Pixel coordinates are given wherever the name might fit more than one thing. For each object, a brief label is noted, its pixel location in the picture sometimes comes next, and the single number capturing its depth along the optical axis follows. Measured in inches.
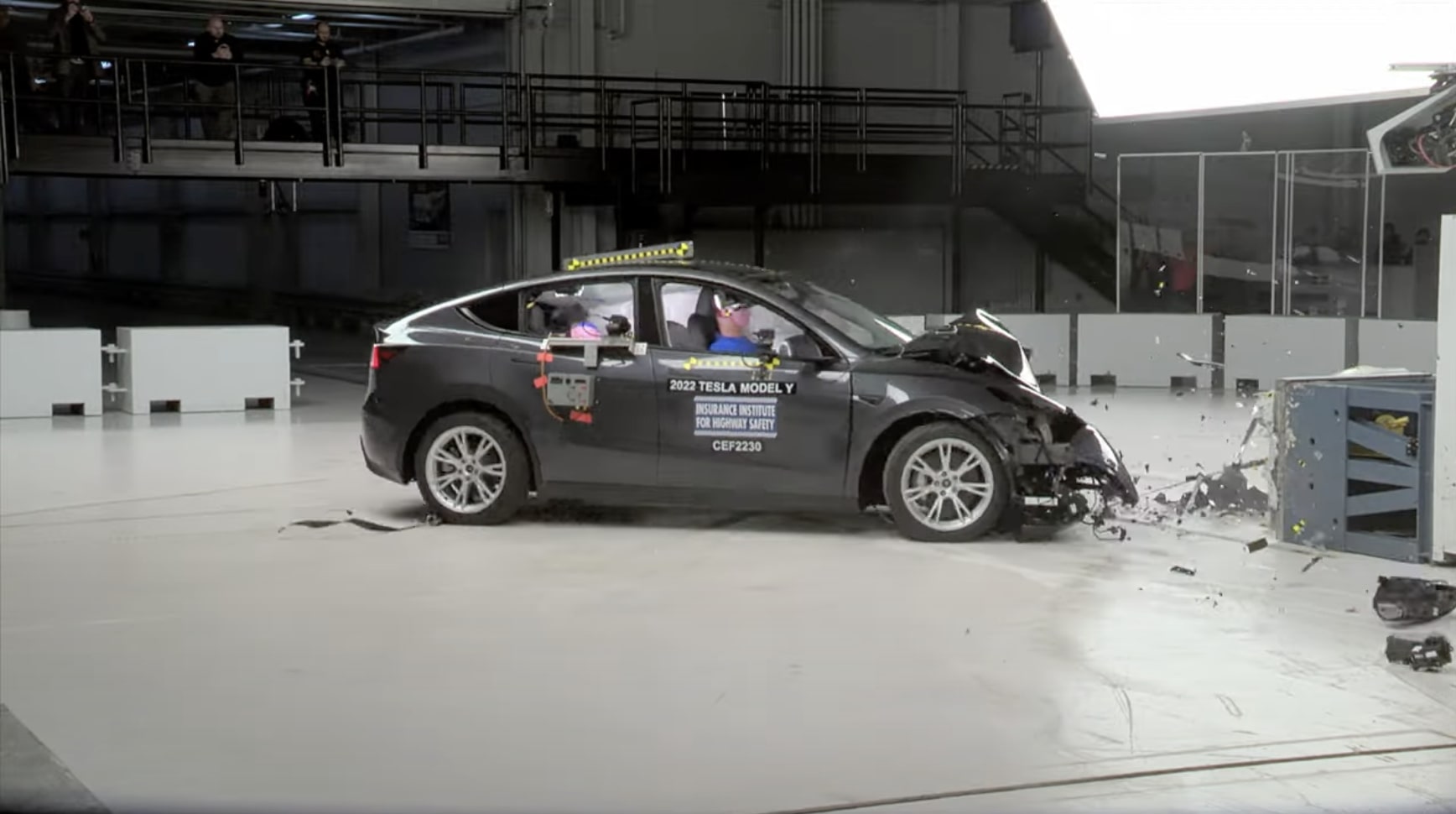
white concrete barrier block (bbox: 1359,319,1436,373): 649.0
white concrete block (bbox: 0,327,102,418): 599.2
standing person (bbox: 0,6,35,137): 740.6
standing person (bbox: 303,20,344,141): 789.2
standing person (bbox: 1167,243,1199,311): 768.3
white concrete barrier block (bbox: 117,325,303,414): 615.2
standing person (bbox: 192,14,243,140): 798.5
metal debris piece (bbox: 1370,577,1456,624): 274.7
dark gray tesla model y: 346.0
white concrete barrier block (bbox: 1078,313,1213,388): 725.3
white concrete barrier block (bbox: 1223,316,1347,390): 695.1
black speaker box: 947.3
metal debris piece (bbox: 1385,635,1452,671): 245.4
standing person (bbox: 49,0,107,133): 776.9
